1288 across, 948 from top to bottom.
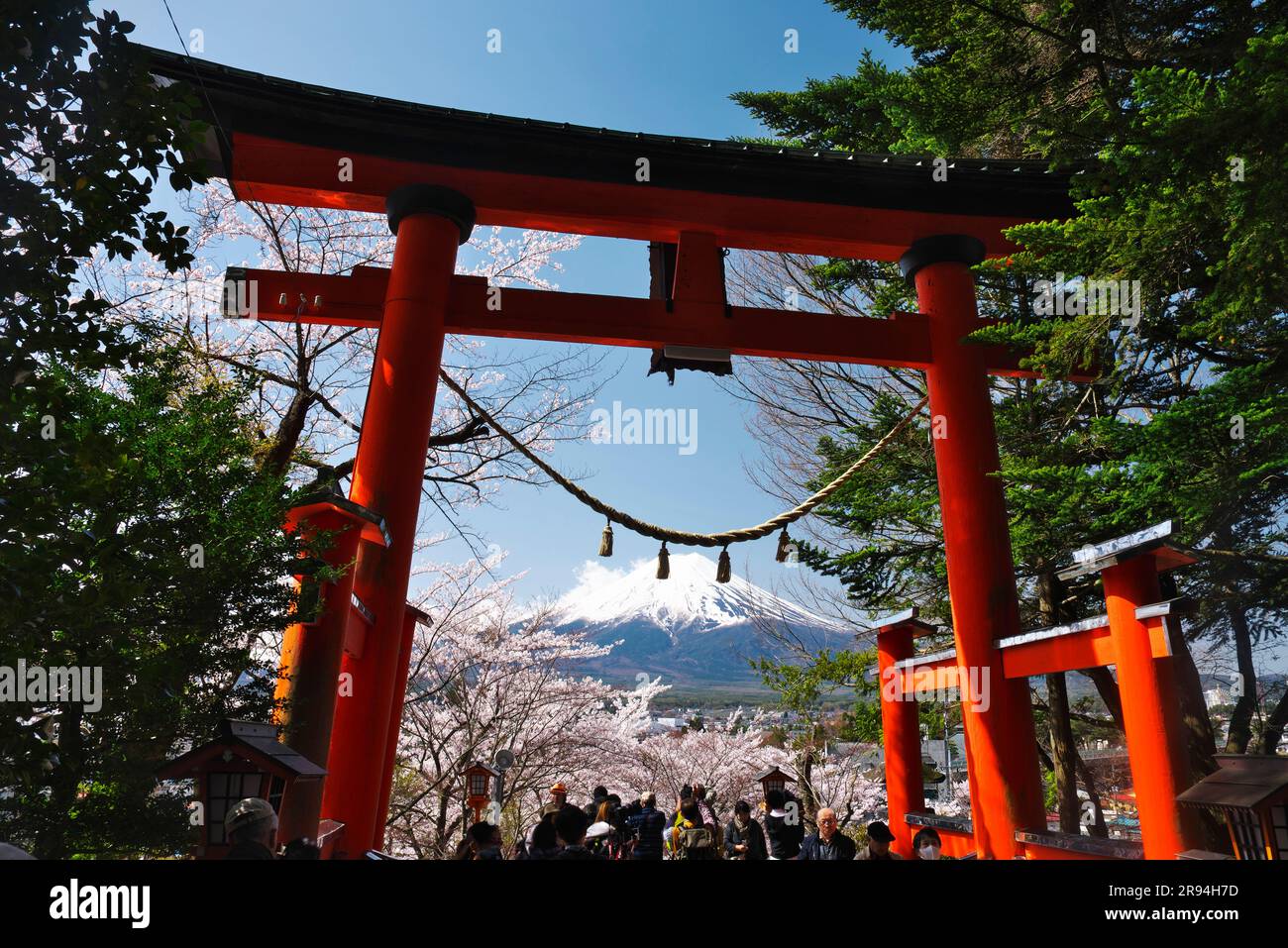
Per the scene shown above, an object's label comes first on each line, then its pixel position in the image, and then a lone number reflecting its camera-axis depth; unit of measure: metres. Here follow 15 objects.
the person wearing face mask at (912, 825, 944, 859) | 4.81
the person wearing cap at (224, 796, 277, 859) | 2.73
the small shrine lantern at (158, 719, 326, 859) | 3.61
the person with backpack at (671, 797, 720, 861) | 6.06
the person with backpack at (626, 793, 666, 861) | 6.62
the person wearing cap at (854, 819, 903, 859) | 4.45
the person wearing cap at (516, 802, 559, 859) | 4.05
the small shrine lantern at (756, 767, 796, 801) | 8.56
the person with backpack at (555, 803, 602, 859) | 3.86
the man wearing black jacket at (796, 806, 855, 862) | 5.14
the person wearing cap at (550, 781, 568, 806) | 6.68
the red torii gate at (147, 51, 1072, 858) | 5.91
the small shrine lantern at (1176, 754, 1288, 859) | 3.51
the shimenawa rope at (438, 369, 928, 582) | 6.98
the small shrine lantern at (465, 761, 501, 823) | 9.99
